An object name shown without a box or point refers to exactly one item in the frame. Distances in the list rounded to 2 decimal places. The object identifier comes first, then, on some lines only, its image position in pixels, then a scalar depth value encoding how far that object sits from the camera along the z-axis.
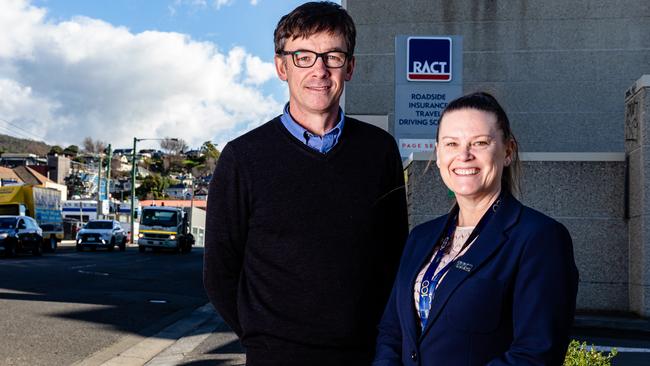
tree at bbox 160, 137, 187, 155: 158.88
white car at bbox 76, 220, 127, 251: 38.84
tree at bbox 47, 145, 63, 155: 149.25
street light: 58.31
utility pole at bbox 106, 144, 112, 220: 60.18
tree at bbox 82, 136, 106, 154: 134.32
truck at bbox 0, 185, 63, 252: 35.72
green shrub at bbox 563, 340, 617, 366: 4.37
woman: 1.98
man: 2.61
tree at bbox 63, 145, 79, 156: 158.38
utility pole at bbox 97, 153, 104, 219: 64.88
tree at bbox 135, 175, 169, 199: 124.62
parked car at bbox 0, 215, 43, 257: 29.00
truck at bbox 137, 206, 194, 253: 38.75
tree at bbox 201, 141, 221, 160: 163.73
